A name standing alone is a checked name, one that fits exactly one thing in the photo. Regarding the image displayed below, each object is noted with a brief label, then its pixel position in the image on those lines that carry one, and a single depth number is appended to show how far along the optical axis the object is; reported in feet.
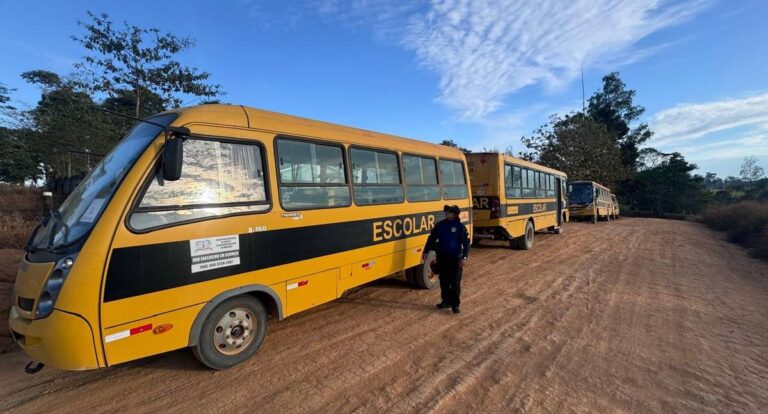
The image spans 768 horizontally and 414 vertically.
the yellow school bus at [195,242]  9.13
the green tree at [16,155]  53.16
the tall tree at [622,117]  152.05
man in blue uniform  17.83
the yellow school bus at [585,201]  76.07
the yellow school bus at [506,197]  32.81
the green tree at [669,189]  127.54
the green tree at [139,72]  39.99
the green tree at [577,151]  108.06
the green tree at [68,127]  48.55
